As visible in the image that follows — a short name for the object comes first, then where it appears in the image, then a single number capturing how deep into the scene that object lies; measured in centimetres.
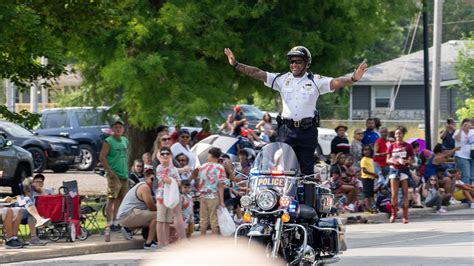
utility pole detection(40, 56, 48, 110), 5691
